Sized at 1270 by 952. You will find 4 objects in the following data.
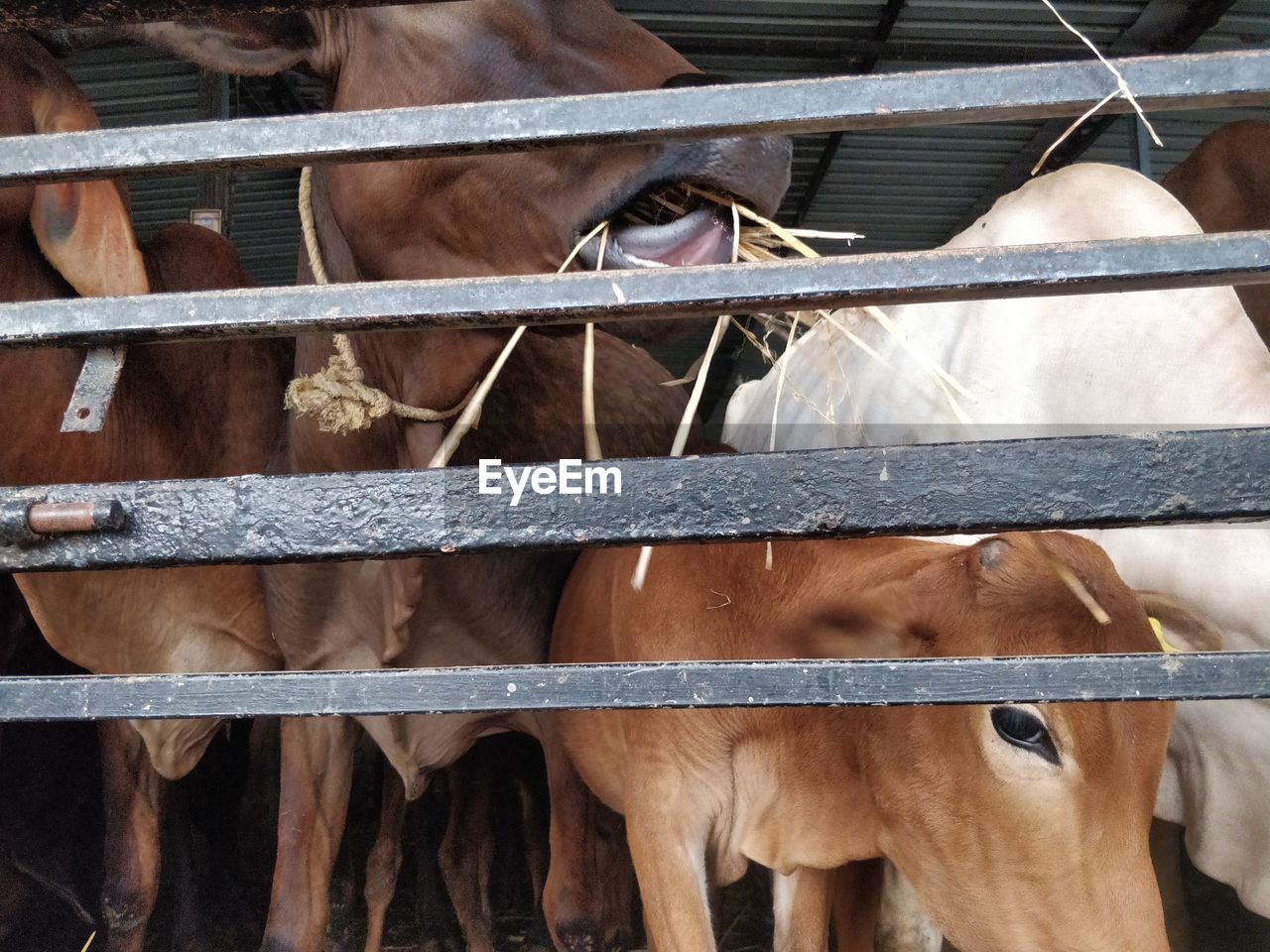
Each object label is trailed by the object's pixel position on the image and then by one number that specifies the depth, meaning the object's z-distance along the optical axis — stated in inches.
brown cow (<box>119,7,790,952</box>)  81.6
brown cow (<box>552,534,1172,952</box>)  78.5
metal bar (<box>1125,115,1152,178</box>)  188.7
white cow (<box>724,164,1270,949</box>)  94.0
